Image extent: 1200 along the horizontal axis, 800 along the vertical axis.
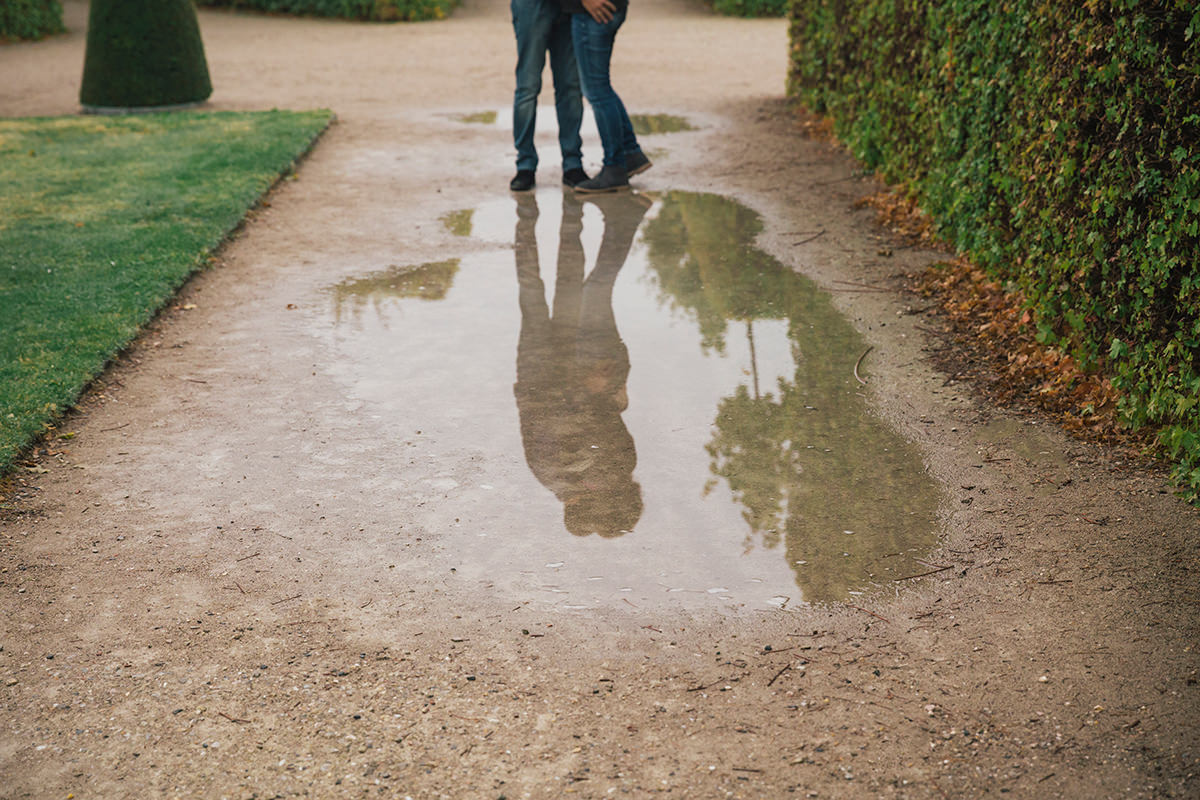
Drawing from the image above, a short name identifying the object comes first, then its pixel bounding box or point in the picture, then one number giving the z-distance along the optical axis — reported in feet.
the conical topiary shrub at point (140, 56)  39.68
